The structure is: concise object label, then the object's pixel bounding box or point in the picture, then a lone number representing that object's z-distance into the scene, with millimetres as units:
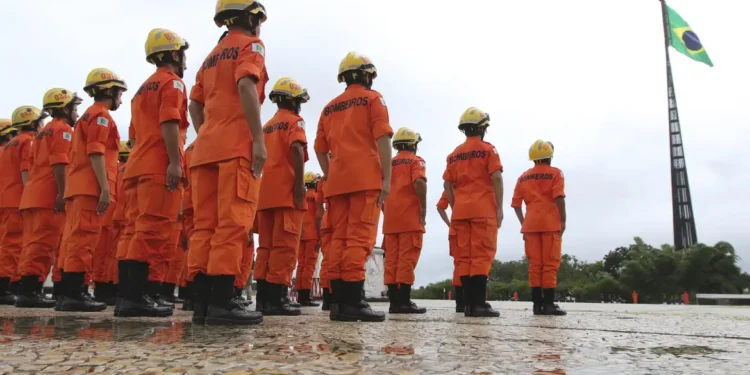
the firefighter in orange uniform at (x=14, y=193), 7195
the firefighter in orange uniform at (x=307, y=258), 9312
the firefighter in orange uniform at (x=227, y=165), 3566
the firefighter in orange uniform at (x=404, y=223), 7177
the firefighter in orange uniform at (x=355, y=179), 4492
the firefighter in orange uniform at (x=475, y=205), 6129
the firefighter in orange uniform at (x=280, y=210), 5555
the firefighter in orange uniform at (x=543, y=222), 6980
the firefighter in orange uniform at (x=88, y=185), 5449
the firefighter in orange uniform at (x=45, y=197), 6410
